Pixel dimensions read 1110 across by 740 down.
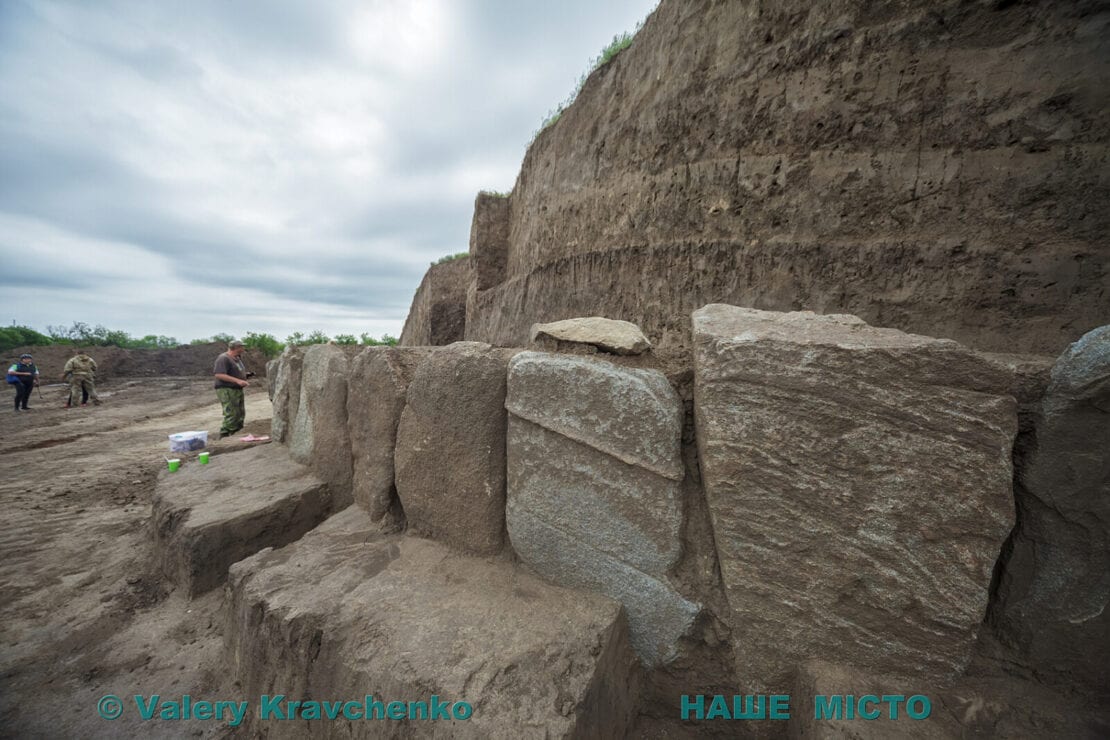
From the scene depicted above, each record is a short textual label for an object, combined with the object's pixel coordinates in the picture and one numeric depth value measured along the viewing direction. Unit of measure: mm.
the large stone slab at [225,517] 2127
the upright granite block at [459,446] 1610
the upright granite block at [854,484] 1001
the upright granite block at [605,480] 1310
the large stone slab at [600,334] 1436
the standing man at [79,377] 9320
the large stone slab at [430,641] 1095
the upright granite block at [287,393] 3310
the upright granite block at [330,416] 2418
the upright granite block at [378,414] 1957
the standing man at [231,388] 5348
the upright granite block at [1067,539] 985
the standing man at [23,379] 8916
